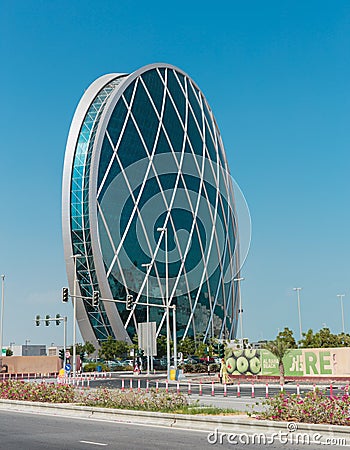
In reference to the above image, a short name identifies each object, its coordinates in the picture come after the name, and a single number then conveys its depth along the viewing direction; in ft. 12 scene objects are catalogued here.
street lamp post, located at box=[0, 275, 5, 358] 188.34
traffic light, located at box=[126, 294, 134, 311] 137.59
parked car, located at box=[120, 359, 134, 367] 250.98
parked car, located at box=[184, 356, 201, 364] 258.94
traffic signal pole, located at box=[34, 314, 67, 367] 162.81
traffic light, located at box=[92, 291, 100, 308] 131.23
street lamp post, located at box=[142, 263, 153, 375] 130.72
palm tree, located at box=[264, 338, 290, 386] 136.87
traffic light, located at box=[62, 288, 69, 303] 129.59
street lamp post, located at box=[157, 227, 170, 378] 151.06
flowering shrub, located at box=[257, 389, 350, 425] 48.75
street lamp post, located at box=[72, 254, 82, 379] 177.94
